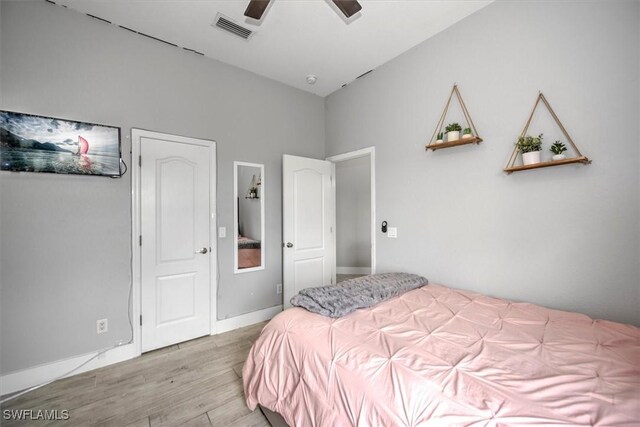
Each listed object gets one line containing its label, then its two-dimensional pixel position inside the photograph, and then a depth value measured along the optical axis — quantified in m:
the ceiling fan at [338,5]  1.55
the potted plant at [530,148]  1.79
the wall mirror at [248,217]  2.99
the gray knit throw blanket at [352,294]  1.62
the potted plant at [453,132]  2.21
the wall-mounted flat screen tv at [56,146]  1.92
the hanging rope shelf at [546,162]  1.65
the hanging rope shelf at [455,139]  2.14
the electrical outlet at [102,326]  2.23
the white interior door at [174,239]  2.46
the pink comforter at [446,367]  0.86
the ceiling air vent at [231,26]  2.24
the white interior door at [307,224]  3.20
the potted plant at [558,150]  1.71
